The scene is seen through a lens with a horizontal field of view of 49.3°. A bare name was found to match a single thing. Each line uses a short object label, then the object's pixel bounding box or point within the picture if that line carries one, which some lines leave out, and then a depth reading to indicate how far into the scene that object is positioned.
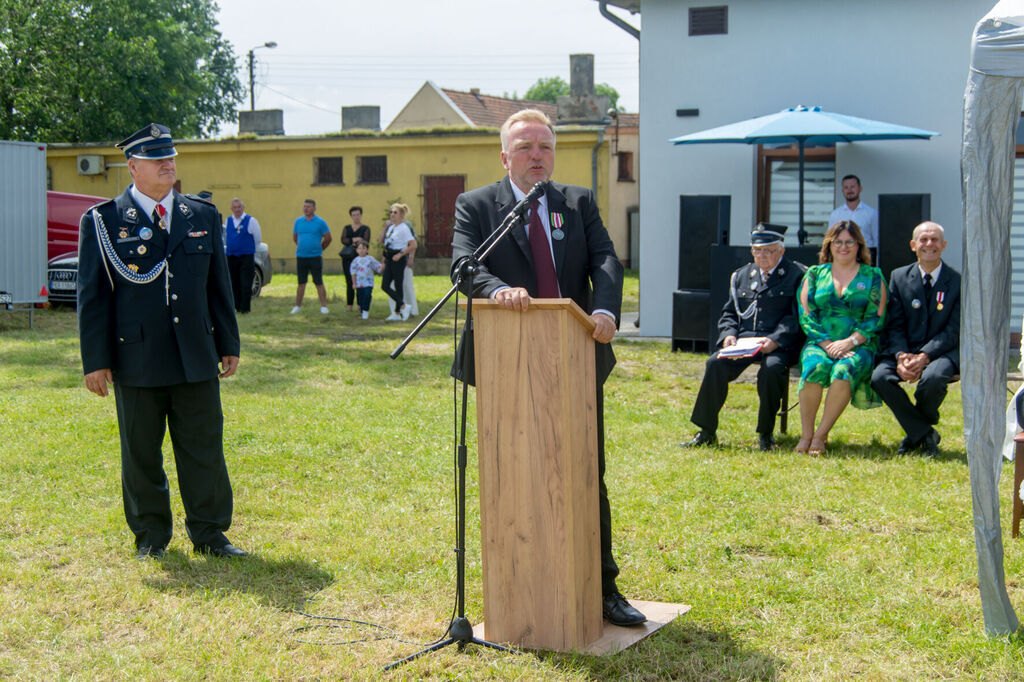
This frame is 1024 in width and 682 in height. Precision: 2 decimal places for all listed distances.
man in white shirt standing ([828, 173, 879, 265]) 13.30
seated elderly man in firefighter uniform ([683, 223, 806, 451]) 7.95
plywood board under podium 4.10
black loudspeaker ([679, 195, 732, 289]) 13.72
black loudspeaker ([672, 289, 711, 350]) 13.16
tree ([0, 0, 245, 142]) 34.38
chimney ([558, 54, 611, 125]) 37.59
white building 13.79
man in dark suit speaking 4.13
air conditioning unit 33.28
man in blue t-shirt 17.86
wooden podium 3.91
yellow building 32.34
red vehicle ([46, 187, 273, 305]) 16.91
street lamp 55.12
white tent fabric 4.07
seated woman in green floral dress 7.80
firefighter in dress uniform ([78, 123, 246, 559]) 5.18
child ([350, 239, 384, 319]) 16.98
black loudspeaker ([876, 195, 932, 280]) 13.68
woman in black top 17.60
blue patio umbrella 11.95
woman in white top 16.27
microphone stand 3.86
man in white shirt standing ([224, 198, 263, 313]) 17.56
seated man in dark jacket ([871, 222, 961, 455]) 7.60
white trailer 15.34
